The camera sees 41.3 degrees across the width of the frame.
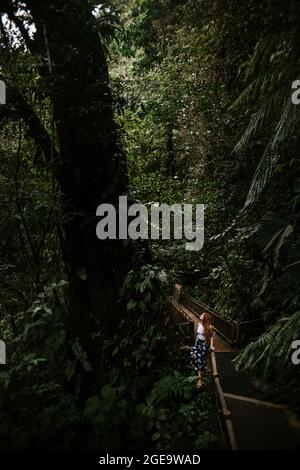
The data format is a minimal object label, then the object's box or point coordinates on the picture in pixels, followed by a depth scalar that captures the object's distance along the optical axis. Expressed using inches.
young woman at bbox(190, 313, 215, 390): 199.9
